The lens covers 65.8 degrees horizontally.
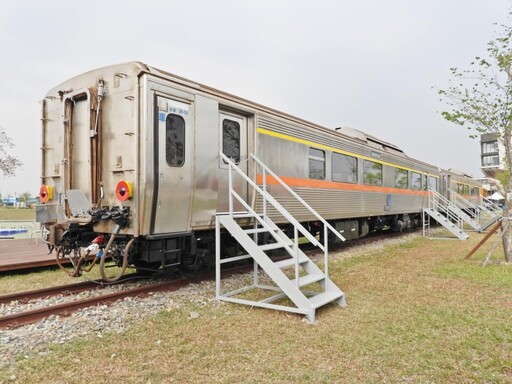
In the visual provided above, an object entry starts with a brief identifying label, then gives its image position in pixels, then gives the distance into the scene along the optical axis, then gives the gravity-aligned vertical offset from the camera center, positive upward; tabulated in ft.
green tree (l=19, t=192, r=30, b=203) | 243.60 +3.77
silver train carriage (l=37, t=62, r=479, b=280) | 18.22 +2.14
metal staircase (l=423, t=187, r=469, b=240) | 50.87 -2.03
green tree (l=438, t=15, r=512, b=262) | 29.50 +6.58
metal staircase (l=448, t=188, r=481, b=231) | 60.25 -1.07
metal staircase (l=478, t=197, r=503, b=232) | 98.81 -2.81
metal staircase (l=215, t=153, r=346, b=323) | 16.84 -3.66
